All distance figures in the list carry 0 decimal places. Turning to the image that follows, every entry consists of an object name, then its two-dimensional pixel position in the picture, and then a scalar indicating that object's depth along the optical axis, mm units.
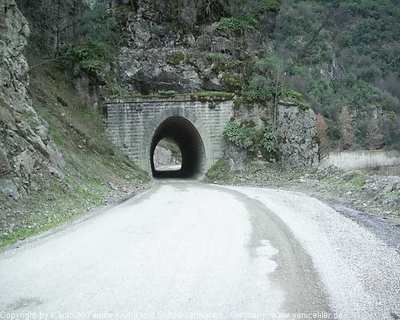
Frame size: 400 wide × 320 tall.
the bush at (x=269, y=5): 32156
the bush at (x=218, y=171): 22806
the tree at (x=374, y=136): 55509
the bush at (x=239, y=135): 23372
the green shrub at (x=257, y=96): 24275
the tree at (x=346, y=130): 59250
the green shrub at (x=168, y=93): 24027
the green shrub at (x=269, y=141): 23422
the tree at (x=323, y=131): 55300
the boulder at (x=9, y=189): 7975
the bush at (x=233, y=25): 27531
